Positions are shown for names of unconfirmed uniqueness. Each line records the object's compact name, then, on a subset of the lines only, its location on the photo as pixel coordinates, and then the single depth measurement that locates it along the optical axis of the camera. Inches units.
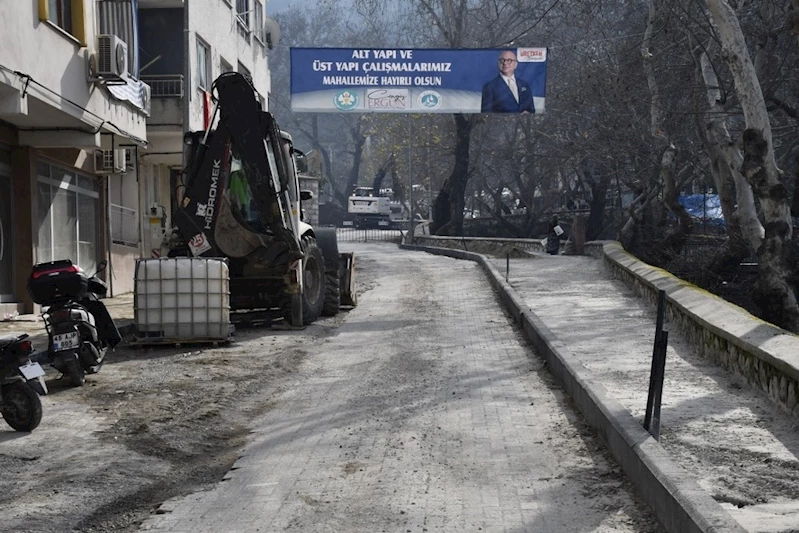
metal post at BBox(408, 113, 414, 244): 1766.7
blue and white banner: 1123.9
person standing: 1395.2
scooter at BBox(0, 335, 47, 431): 305.7
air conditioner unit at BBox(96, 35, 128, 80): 668.1
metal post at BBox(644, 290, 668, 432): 272.1
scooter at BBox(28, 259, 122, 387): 385.1
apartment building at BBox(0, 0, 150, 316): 570.9
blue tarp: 1519.4
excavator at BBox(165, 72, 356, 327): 570.6
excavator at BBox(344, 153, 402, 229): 2878.9
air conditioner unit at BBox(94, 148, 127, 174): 807.1
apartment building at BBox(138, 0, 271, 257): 914.7
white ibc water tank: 506.6
